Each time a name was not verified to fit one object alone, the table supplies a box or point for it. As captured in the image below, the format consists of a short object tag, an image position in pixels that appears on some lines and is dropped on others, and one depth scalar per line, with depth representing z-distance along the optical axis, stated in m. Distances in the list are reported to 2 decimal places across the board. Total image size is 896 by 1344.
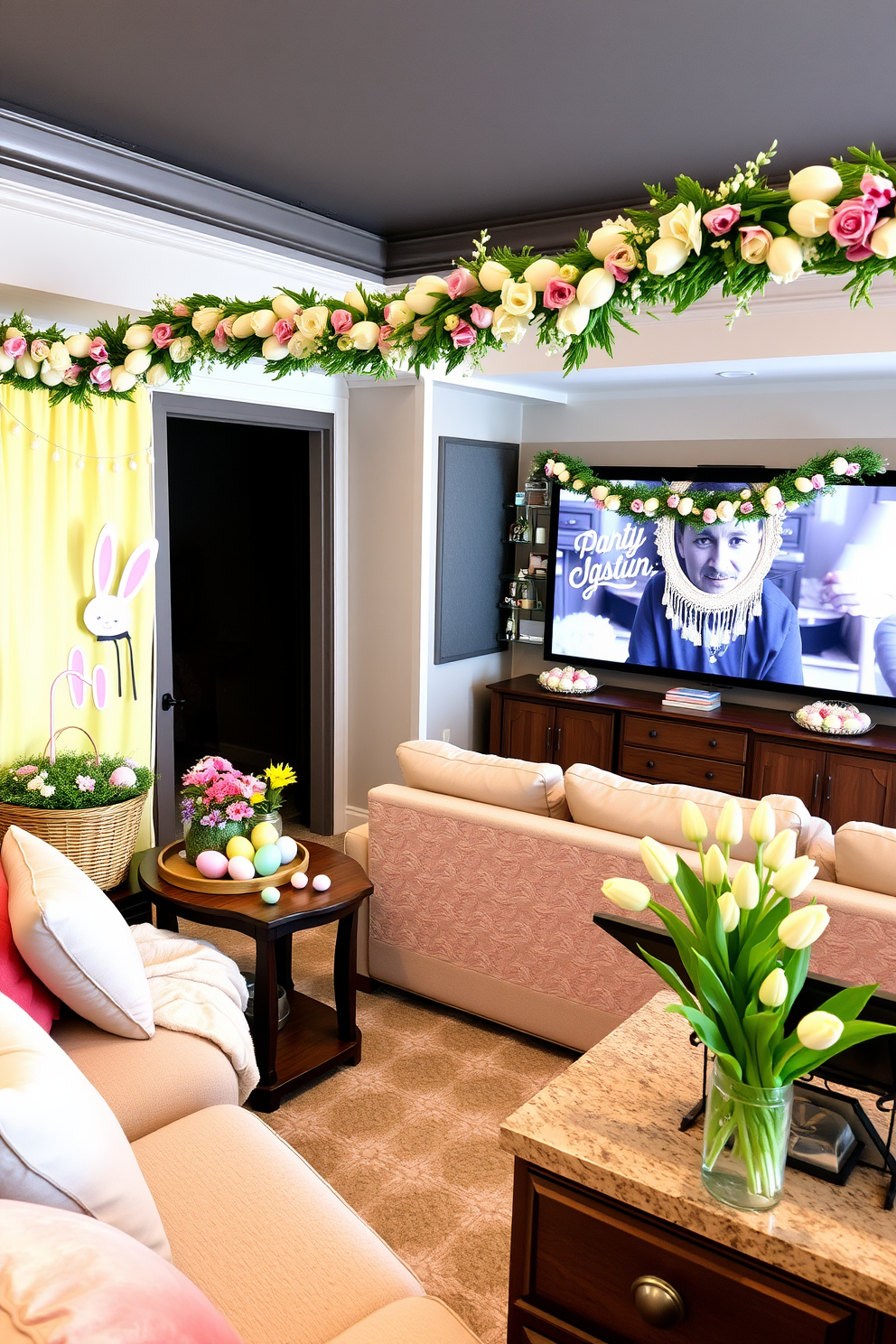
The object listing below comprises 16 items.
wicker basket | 3.24
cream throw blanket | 2.40
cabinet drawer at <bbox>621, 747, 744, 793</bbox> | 5.00
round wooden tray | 2.96
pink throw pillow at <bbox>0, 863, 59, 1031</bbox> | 2.12
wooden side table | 2.83
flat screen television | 4.85
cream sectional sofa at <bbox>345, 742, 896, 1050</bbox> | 2.86
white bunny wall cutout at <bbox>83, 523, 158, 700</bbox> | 3.77
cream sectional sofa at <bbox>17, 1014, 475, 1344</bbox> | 1.55
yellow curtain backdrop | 3.58
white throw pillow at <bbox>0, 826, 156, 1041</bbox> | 2.14
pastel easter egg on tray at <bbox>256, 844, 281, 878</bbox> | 3.01
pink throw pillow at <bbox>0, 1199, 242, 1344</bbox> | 0.92
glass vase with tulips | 1.25
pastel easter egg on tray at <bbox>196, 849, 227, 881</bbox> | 2.98
